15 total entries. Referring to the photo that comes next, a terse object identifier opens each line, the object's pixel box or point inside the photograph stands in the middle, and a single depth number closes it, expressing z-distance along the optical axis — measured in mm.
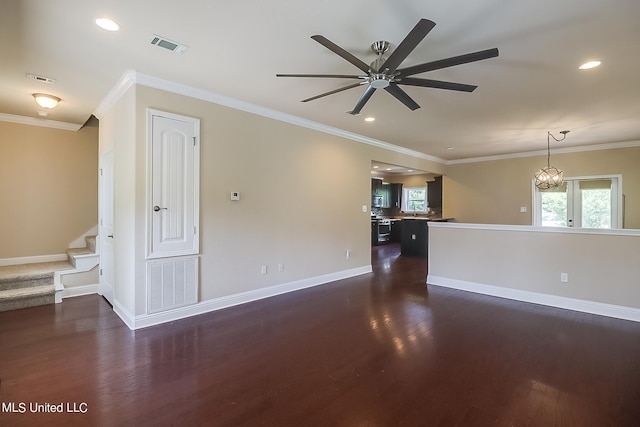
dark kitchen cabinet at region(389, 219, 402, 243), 10634
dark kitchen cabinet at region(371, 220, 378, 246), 9688
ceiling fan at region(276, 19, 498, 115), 1954
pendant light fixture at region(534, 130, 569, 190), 6078
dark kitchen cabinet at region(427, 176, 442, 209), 9070
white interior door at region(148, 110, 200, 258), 3352
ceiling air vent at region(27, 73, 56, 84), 3219
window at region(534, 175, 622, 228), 6464
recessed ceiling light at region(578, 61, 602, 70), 2859
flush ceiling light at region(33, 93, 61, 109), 3703
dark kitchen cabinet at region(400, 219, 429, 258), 7871
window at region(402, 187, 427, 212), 10297
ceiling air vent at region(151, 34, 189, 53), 2516
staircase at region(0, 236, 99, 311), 3879
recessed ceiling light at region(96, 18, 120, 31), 2244
